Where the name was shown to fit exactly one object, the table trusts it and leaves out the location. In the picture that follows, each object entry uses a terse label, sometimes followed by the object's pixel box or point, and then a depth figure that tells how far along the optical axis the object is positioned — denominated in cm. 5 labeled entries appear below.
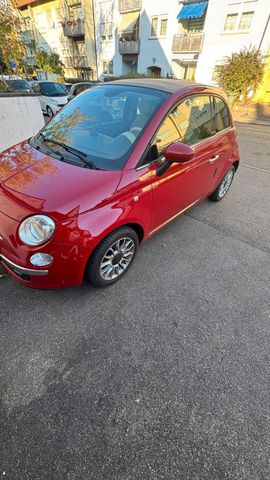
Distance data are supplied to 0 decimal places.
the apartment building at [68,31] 2403
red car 175
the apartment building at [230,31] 1324
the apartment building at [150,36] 1667
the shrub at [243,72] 1283
